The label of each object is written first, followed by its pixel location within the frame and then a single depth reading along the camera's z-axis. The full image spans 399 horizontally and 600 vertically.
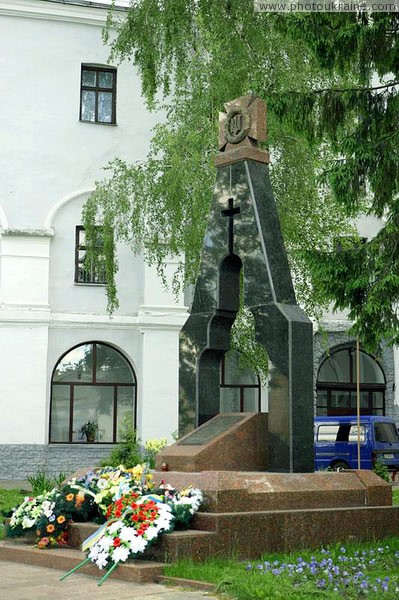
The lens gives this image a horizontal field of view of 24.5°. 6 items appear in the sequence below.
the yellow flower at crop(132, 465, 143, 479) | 9.64
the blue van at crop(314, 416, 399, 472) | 24.39
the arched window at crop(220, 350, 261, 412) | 26.95
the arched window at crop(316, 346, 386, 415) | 28.41
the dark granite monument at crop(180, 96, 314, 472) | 10.58
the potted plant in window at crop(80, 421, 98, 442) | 25.12
